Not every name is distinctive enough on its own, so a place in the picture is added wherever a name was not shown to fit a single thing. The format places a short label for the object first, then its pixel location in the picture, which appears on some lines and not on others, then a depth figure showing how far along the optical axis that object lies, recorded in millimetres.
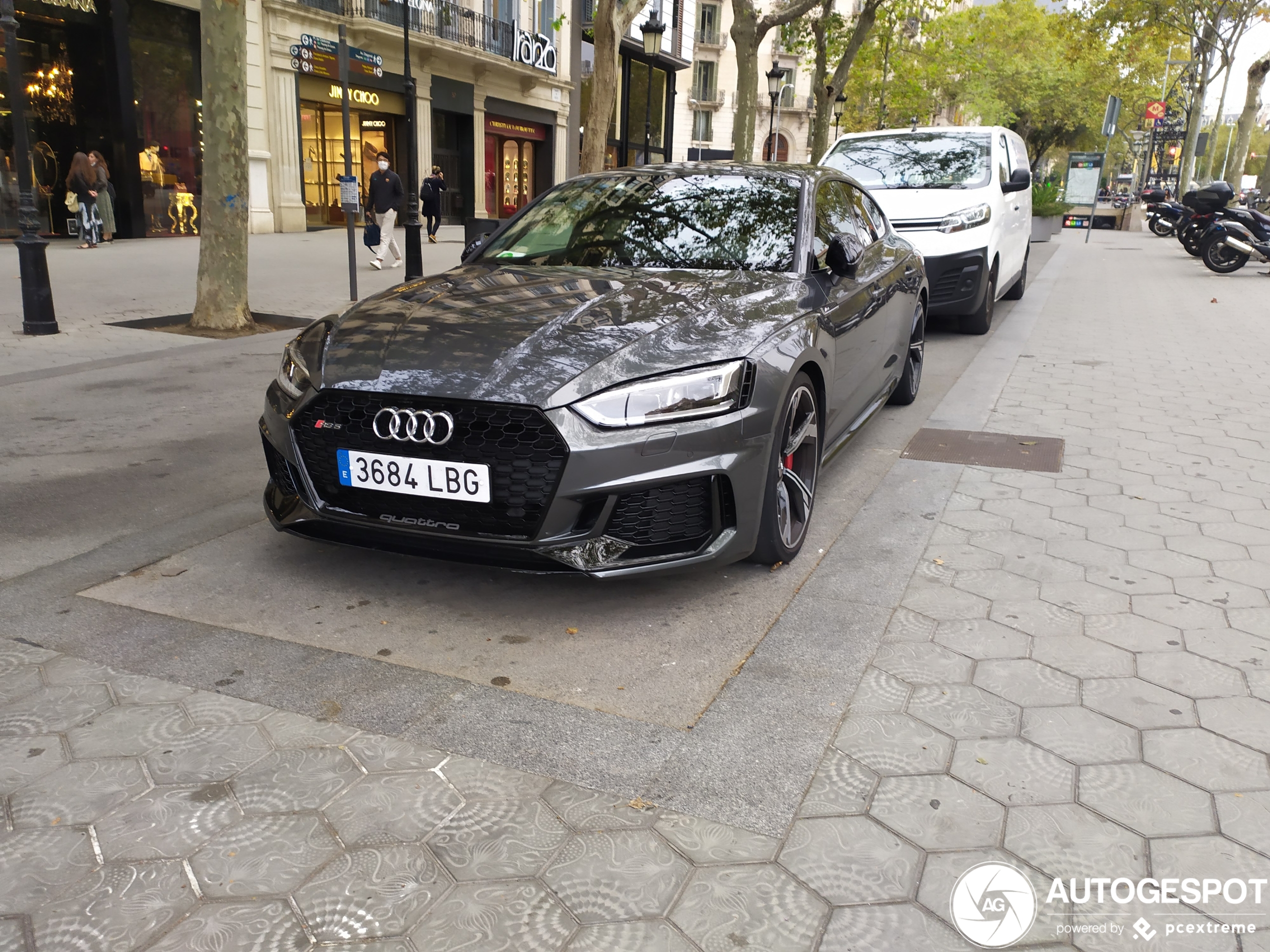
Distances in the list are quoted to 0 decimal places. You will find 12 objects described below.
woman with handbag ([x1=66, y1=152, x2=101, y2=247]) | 16391
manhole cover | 5434
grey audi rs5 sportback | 3012
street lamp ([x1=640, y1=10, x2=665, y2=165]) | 18188
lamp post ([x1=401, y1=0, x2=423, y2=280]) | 12500
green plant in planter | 25984
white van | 9070
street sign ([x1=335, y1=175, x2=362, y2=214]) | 12047
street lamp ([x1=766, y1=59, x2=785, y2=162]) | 26125
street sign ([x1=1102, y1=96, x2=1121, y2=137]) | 21719
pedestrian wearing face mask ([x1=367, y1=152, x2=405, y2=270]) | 15359
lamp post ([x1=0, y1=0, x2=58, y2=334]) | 8188
